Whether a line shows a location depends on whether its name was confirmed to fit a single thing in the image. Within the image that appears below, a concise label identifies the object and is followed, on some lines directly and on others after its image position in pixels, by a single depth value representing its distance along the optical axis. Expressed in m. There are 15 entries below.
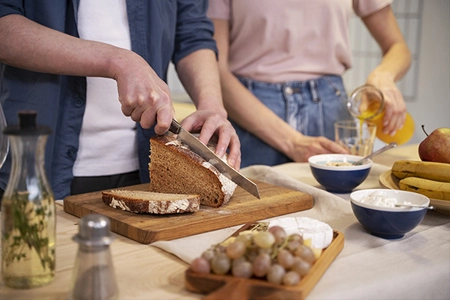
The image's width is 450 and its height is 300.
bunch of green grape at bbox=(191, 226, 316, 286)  0.87
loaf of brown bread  1.35
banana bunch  1.30
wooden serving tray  0.86
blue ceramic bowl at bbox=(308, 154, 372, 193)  1.50
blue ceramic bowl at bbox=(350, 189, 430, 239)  1.13
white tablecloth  0.96
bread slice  1.25
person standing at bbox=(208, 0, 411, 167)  2.13
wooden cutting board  1.17
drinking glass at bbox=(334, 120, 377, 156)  1.86
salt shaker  0.83
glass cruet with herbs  0.86
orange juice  1.92
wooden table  0.91
